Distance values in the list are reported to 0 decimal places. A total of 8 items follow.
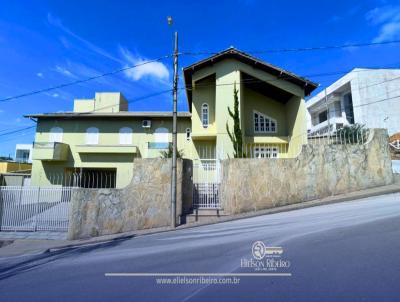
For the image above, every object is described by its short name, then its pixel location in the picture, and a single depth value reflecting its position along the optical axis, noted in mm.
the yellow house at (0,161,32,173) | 25656
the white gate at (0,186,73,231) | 9719
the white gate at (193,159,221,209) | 9508
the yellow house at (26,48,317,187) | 16109
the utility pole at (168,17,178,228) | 8539
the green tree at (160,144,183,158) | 15921
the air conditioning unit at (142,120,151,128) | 20094
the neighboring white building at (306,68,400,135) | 25516
